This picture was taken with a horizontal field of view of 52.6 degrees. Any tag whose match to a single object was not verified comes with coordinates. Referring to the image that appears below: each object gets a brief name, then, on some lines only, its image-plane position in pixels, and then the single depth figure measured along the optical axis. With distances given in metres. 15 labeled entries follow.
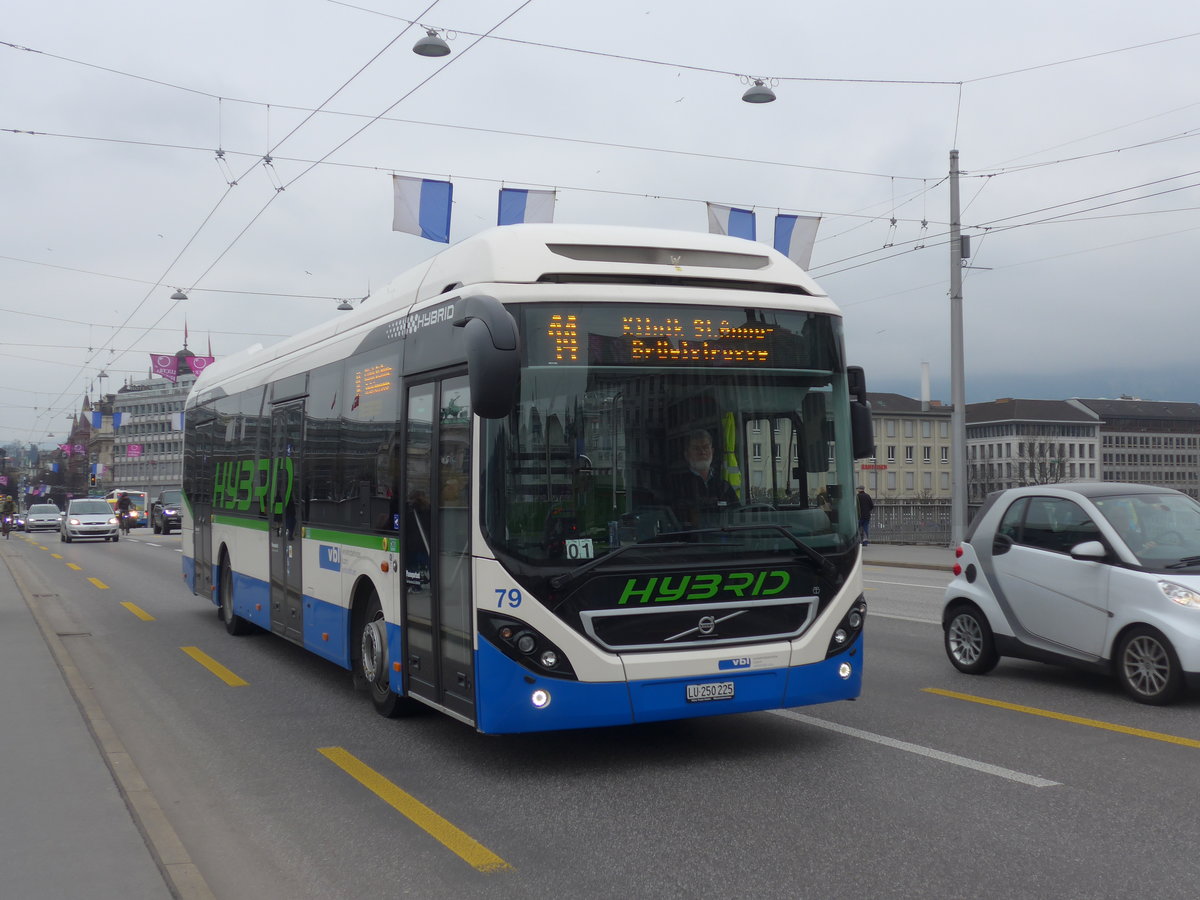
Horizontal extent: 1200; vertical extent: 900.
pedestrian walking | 26.74
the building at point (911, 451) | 139.75
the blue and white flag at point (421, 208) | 18.48
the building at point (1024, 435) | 140.00
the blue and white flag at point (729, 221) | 21.75
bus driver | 6.91
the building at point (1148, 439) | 128.75
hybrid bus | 6.70
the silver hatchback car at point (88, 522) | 44.72
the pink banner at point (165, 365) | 45.94
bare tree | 101.31
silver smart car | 8.55
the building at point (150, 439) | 152.25
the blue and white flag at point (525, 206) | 18.84
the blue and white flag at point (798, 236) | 22.22
